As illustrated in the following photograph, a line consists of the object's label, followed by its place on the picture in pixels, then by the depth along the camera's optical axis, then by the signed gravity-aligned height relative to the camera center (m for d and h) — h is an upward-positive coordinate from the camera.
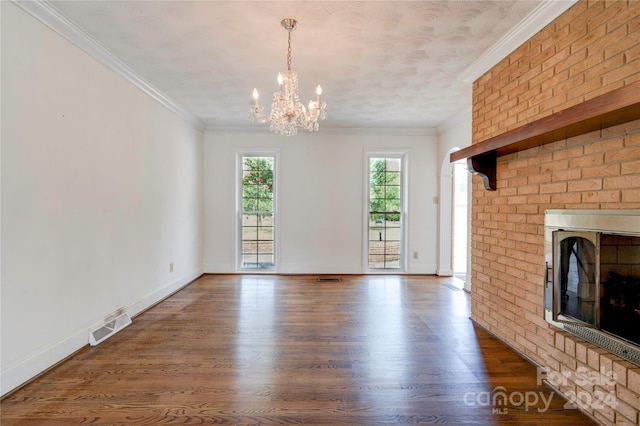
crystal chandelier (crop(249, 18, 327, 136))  2.41 +0.84
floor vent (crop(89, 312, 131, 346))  2.56 -1.09
